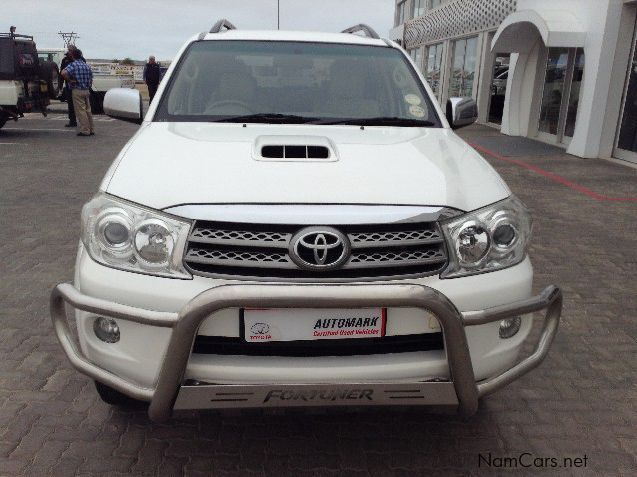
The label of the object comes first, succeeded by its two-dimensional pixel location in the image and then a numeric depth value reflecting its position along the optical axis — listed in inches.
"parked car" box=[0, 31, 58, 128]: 501.0
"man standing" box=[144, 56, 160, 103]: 751.1
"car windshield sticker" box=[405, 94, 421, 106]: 144.1
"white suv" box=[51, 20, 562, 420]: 82.4
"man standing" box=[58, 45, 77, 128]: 566.6
